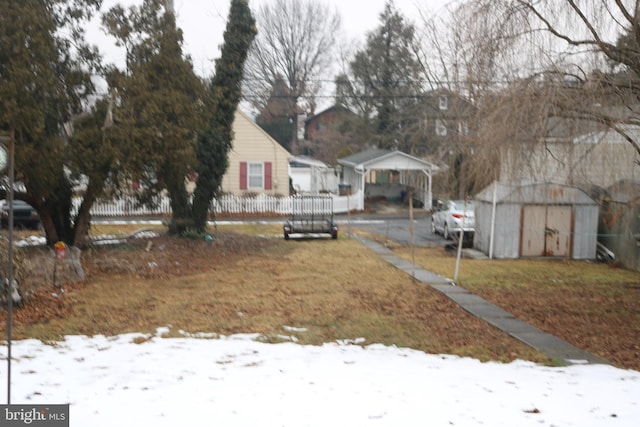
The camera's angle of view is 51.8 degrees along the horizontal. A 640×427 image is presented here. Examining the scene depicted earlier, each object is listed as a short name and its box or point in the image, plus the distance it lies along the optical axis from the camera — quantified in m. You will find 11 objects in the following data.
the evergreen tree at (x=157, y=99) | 14.93
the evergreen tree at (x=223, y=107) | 20.84
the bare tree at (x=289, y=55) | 53.91
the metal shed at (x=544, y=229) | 18.86
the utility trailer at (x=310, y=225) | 22.83
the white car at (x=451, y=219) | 22.36
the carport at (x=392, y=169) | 37.75
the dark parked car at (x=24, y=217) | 24.17
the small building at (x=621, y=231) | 17.17
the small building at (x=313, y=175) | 49.75
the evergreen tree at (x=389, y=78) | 46.07
